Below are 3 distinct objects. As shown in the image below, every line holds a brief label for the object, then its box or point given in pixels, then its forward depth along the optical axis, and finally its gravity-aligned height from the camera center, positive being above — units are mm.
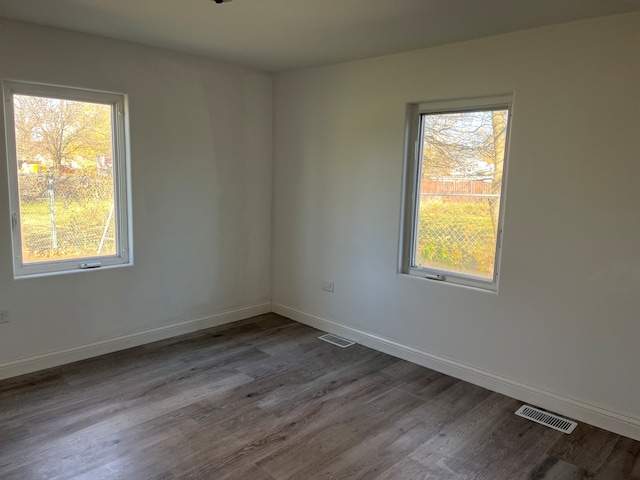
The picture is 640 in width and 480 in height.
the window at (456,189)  3162 +26
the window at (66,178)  3160 +23
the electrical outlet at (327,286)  4258 -938
